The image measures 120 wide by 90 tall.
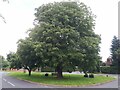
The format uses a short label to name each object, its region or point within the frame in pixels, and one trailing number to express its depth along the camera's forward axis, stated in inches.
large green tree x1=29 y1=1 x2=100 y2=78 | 400.7
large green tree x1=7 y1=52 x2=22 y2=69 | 619.0
